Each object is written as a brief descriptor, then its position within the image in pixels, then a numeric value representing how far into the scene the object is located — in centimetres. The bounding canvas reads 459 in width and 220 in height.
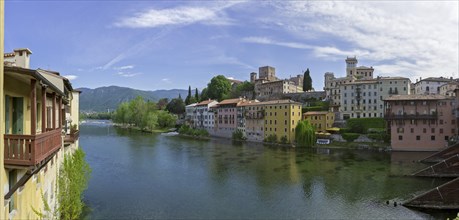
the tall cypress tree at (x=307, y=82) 11338
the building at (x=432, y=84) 10138
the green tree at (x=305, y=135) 7250
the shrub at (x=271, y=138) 8025
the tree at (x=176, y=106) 13600
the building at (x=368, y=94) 8381
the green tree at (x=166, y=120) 12519
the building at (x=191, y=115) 11475
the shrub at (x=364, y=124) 7569
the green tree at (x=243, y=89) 12842
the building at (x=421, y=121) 6331
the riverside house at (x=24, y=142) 764
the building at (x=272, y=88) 11538
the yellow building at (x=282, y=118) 7856
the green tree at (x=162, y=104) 16370
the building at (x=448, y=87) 9368
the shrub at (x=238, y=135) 8943
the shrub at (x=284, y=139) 7786
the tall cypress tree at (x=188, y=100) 13682
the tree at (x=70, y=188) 1893
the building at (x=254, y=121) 8525
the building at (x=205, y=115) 10533
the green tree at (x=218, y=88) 12731
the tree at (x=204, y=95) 13177
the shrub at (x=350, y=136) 7256
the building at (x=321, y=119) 8181
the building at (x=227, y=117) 9469
